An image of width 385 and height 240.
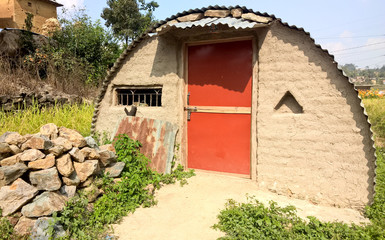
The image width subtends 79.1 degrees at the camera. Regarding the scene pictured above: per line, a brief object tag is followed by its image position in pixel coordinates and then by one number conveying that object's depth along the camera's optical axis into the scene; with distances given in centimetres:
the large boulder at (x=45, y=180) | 303
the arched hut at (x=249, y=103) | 359
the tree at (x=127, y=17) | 2016
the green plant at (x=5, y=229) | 256
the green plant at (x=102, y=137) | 533
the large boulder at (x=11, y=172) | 293
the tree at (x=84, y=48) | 1083
